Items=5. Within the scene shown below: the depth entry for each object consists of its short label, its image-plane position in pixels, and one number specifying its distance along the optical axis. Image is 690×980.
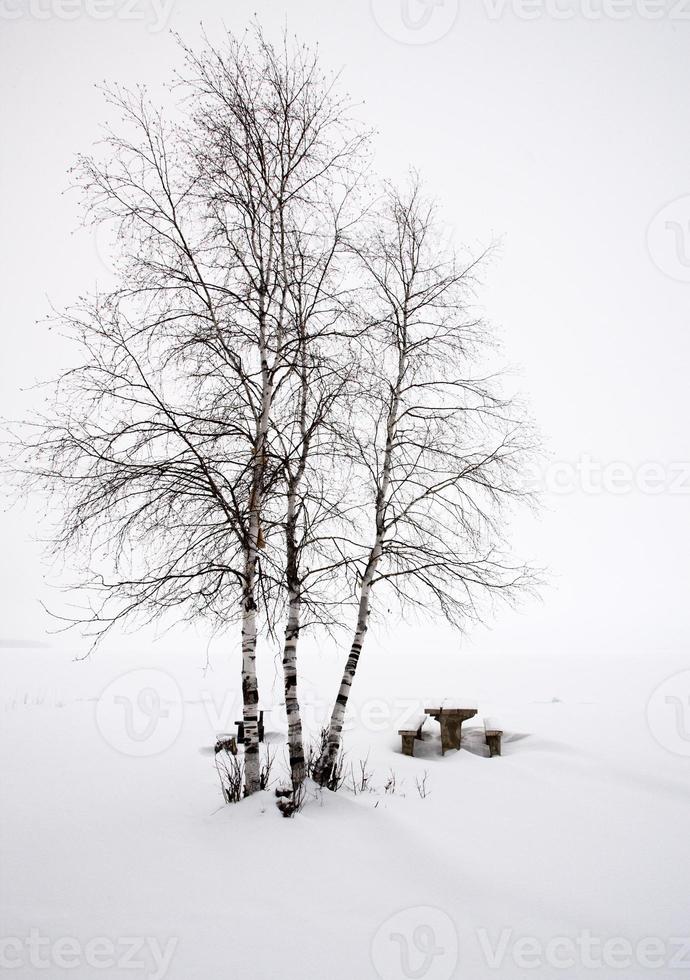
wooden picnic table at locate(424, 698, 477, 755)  10.38
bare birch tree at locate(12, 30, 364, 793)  7.03
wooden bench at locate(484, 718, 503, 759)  9.99
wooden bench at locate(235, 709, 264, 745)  10.48
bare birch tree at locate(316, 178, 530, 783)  8.36
